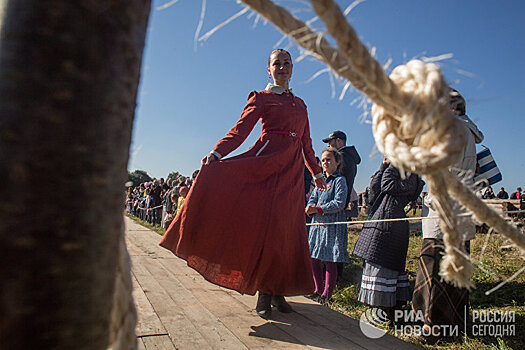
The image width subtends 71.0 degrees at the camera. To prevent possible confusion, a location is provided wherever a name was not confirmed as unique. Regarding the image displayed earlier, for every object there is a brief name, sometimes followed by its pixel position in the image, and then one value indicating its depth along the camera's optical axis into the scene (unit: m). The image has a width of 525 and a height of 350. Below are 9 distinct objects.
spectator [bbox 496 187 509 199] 14.93
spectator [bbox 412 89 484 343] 2.29
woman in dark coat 2.80
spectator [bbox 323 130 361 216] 4.30
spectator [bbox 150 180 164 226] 13.98
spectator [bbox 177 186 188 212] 6.37
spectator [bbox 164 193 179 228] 8.94
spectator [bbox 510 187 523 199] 13.98
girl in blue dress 3.54
